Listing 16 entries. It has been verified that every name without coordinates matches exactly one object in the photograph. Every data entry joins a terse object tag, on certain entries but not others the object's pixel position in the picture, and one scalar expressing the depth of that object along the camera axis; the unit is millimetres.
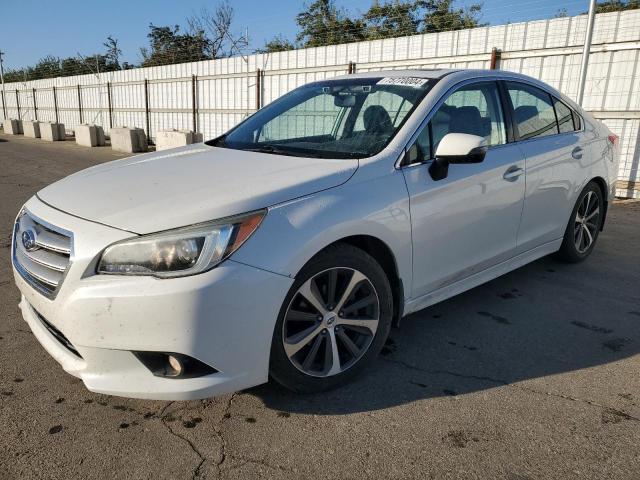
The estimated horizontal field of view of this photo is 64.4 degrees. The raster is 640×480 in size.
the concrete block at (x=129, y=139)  17703
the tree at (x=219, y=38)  37656
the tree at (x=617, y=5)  13703
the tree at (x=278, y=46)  32588
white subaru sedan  2100
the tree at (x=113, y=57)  43156
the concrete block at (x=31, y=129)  25422
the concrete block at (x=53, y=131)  23219
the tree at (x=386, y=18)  17588
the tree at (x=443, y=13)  15552
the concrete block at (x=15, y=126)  28453
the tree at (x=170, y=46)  38691
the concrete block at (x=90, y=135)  20203
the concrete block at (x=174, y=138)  15086
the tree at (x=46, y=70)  43025
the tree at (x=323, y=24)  24859
